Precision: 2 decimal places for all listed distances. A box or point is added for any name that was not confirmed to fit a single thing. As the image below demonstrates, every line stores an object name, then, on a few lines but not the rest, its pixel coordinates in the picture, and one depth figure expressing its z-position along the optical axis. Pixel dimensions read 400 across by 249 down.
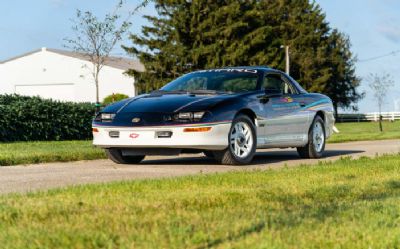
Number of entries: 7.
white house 57.06
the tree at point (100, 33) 31.42
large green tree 51.66
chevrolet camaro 9.91
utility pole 50.47
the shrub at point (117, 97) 43.69
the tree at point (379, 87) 75.12
